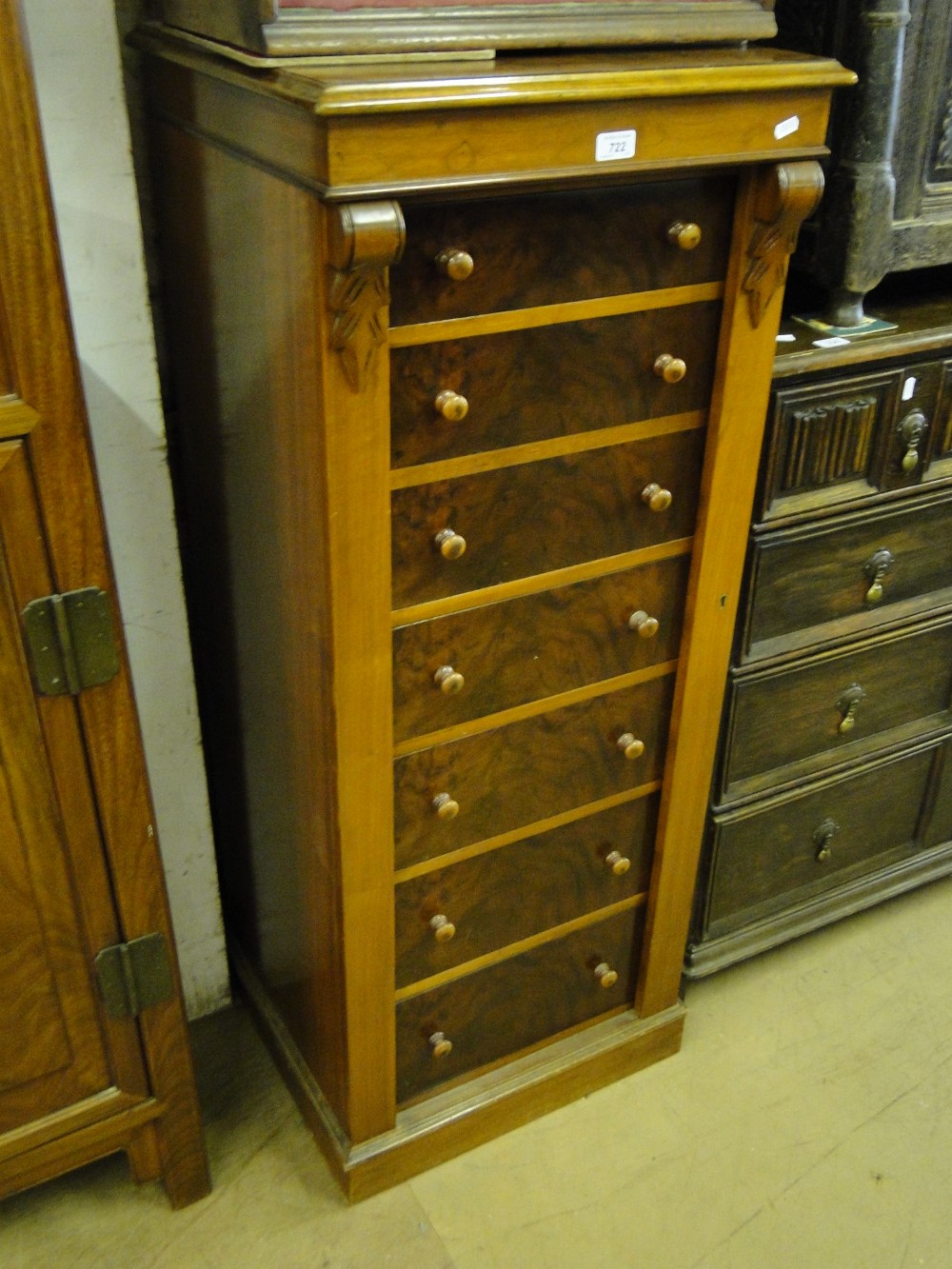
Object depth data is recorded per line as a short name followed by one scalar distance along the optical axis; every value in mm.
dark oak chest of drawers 1542
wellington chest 1087
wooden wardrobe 1047
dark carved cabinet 1407
